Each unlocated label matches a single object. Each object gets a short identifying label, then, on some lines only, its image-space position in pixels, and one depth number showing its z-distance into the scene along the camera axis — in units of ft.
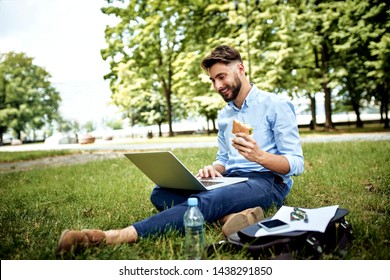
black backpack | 6.34
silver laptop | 7.61
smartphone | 6.61
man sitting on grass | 7.49
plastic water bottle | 6.94
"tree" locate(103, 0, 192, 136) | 50.80
